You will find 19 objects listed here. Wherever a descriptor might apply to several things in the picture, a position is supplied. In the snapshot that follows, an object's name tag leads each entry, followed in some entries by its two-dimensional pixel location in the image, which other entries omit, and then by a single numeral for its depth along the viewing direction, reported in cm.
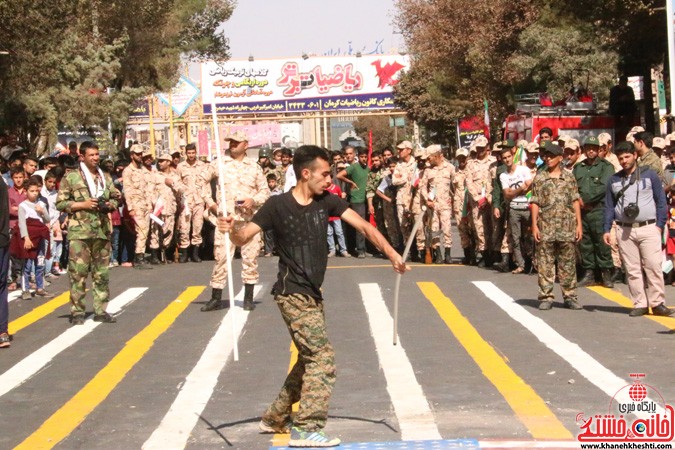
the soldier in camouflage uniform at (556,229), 1484
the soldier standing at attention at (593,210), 1669
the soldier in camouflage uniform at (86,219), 1423
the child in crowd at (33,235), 1716
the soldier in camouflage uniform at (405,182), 2217
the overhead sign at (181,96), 3947
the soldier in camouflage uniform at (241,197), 1479
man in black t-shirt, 832
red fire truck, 2831
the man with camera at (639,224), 1414
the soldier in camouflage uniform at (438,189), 2100
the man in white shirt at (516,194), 1845
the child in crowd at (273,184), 2494
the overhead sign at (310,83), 7462
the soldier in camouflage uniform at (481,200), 2028
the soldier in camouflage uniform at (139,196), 2200
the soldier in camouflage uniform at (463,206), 2081
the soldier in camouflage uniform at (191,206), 2314
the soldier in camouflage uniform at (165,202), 2277
